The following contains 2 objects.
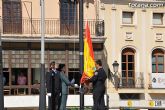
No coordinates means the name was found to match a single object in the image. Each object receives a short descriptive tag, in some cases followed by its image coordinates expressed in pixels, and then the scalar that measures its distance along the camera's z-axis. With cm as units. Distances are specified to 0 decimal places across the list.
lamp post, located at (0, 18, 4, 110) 1763
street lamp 2927
